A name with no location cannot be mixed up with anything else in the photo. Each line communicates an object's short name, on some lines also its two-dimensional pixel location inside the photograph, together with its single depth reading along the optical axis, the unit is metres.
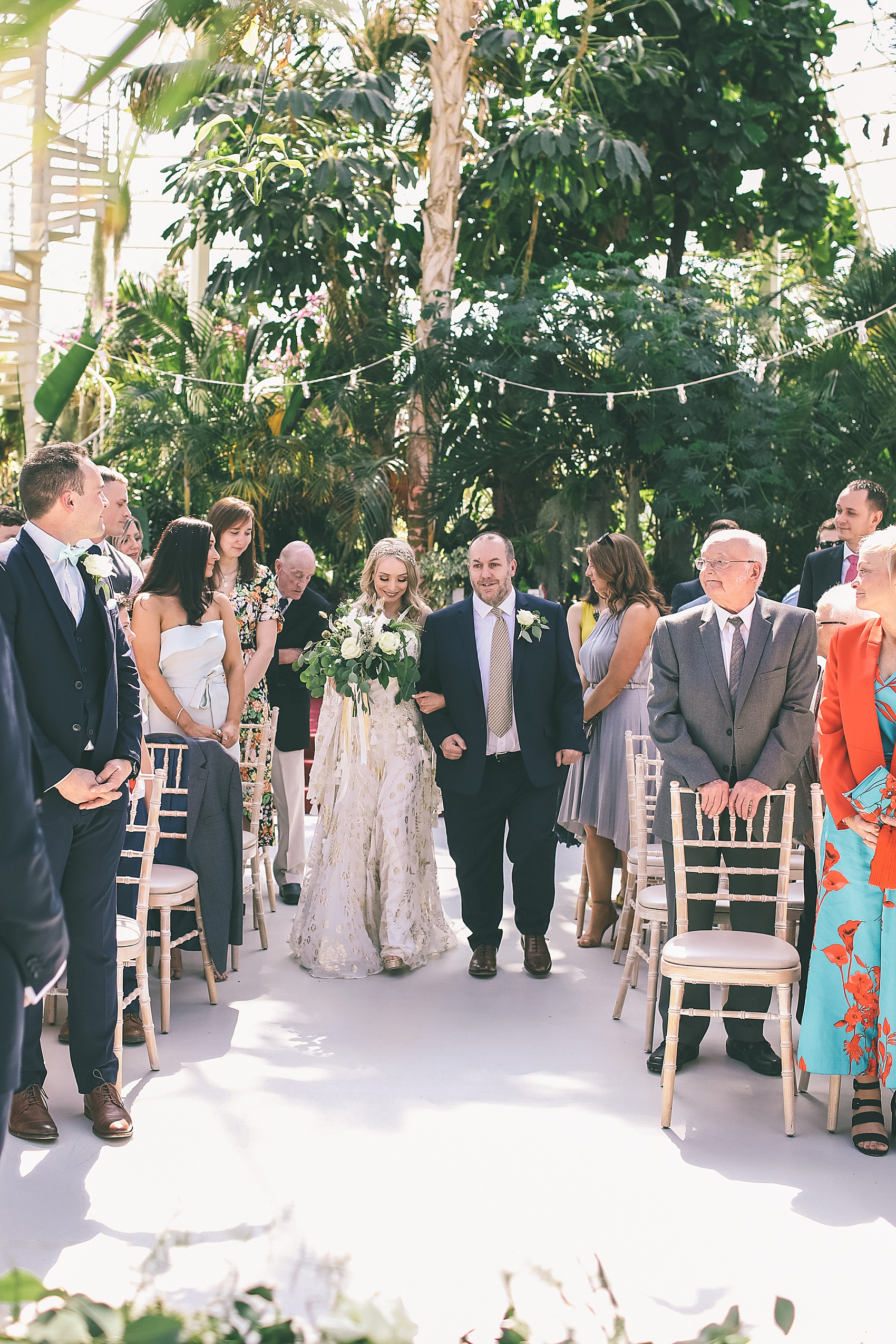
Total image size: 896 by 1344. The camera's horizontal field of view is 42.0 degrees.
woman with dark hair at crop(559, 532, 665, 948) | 5.34
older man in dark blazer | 6.19
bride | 5.09
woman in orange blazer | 3.41
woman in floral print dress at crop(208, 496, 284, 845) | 5.50
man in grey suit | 3.91
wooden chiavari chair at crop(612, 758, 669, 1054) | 4.11
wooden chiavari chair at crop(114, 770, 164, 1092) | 3.71
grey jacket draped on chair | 4.65
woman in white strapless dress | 4.78
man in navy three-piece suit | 3.22
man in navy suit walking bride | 5.05
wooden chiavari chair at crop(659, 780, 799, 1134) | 3.47
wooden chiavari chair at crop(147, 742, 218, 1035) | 4.25
